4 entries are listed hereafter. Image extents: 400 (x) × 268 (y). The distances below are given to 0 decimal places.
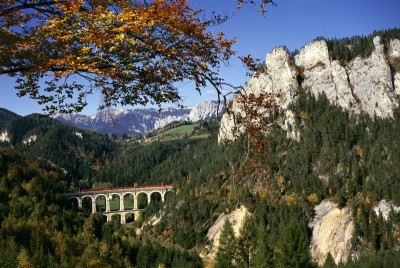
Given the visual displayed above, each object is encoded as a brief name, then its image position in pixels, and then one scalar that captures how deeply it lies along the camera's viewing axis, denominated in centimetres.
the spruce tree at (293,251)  5450
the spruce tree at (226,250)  4447
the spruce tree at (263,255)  4619
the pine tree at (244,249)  4741
